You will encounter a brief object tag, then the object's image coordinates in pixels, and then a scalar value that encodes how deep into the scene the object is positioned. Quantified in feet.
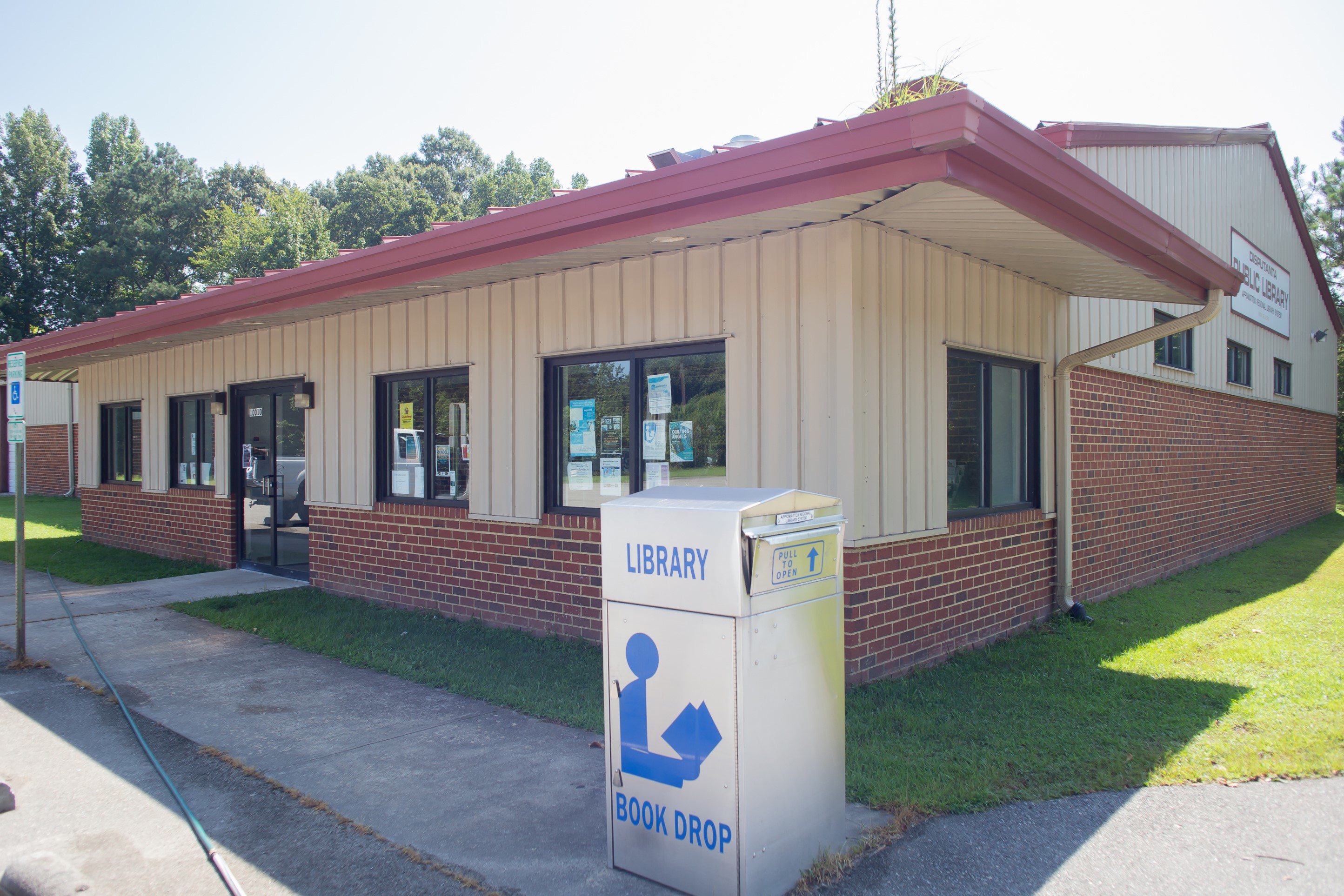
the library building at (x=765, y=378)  16.39
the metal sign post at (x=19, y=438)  19.70
